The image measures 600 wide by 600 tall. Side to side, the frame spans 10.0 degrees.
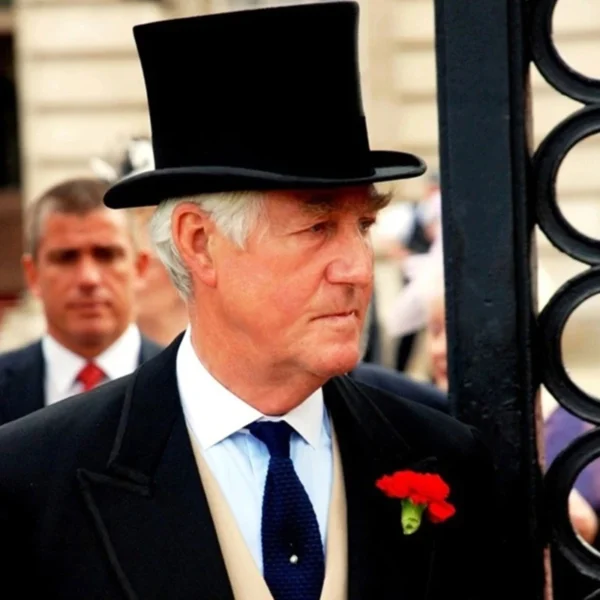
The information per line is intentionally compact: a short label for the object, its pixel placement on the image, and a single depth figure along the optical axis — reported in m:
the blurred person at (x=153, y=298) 13.01
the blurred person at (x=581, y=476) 7.40
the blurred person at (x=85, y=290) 10.84
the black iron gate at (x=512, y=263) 5.72
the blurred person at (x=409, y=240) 18.52
